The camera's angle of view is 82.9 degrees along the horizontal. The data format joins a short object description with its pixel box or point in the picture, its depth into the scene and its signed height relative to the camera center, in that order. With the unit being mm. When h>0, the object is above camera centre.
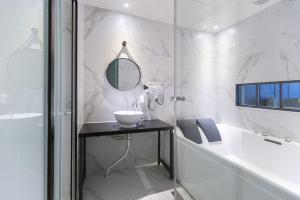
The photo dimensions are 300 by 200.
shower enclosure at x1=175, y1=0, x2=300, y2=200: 1824 +216
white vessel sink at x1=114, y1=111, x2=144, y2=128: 2197 -247
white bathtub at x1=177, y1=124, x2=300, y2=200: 1145 -620
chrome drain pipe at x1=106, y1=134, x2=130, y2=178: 2507 -883
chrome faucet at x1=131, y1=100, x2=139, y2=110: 2693 -88
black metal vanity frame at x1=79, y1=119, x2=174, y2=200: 1990 -382
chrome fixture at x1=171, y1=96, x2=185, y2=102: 2011 +18
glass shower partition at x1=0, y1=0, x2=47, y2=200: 473 -2
